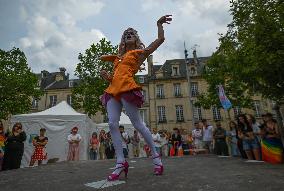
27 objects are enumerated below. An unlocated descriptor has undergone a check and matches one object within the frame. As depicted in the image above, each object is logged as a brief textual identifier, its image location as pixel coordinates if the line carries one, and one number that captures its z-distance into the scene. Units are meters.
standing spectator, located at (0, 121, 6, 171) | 5.33
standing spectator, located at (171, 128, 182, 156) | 9.18
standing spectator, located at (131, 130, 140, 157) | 10.91
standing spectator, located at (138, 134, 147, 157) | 12.45
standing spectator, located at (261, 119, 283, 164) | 4.12
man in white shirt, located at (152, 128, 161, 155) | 9.77
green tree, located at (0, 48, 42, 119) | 18.81
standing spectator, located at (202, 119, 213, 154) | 8.39
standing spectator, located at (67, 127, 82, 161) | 8.48
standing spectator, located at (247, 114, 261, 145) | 5.41
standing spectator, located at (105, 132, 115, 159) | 9.18
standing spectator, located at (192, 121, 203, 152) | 8.81
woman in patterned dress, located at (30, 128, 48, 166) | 7.41
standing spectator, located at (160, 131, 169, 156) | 10.68
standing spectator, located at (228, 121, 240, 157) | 7.38
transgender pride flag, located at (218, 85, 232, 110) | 9.69
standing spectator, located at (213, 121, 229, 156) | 7.57
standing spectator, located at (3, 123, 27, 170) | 5.33
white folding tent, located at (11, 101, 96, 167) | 9.23
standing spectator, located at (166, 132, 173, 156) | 9.36
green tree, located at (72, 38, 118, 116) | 19.33
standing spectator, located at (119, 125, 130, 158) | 8.99
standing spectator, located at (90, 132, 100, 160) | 9.43
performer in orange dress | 2.45
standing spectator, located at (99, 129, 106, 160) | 10.07
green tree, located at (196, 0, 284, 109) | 9.13
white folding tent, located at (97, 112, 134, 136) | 12.30
